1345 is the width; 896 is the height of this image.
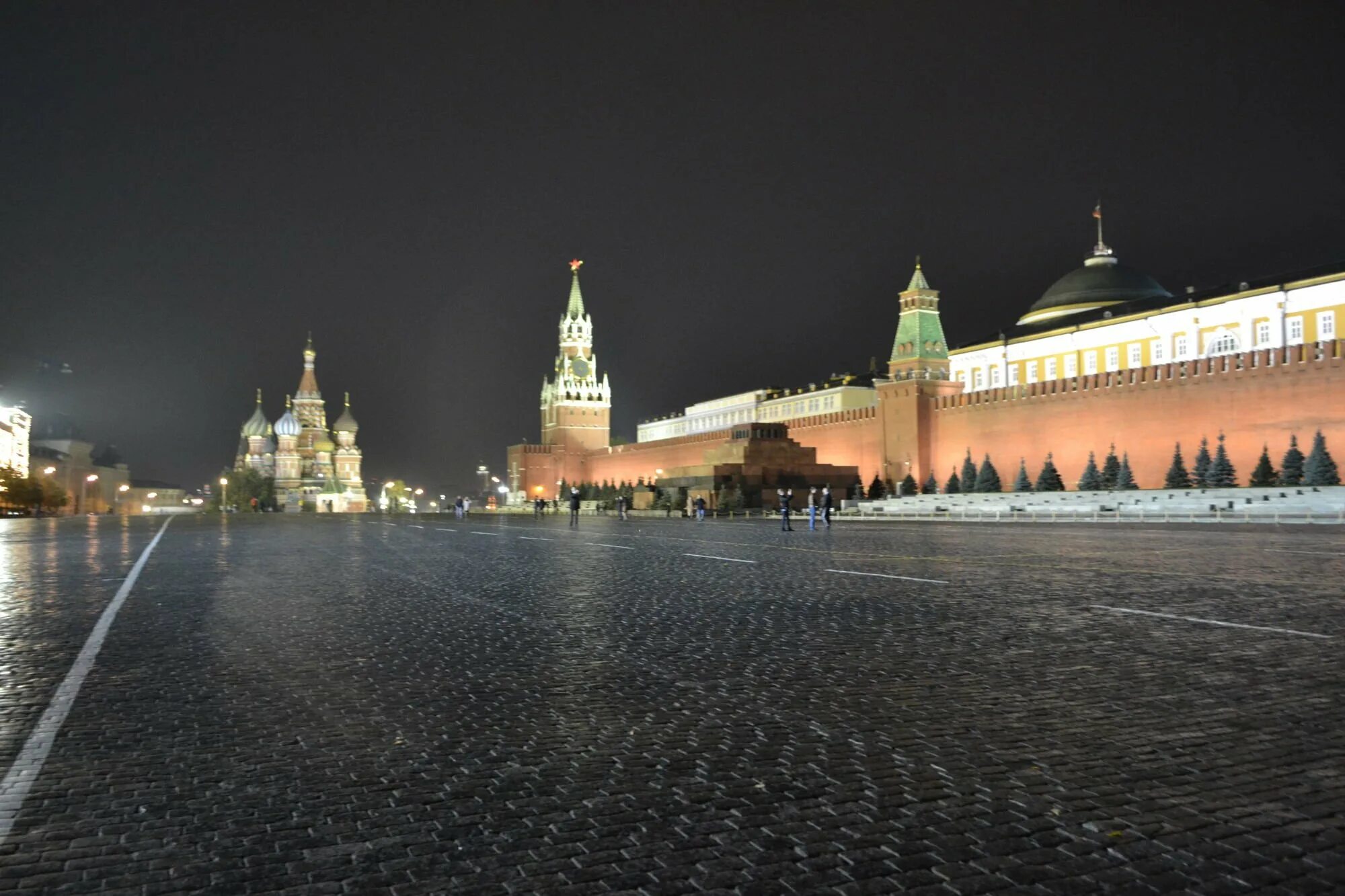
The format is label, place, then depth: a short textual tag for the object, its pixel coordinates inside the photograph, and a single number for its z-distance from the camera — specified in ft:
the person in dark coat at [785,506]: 66.95
